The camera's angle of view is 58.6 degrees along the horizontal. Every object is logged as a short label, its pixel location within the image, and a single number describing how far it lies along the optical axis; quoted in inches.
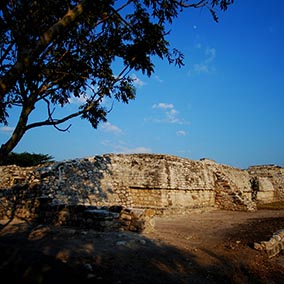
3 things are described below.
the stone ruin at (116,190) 336.5
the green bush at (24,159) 1123.6
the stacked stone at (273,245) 285.7
